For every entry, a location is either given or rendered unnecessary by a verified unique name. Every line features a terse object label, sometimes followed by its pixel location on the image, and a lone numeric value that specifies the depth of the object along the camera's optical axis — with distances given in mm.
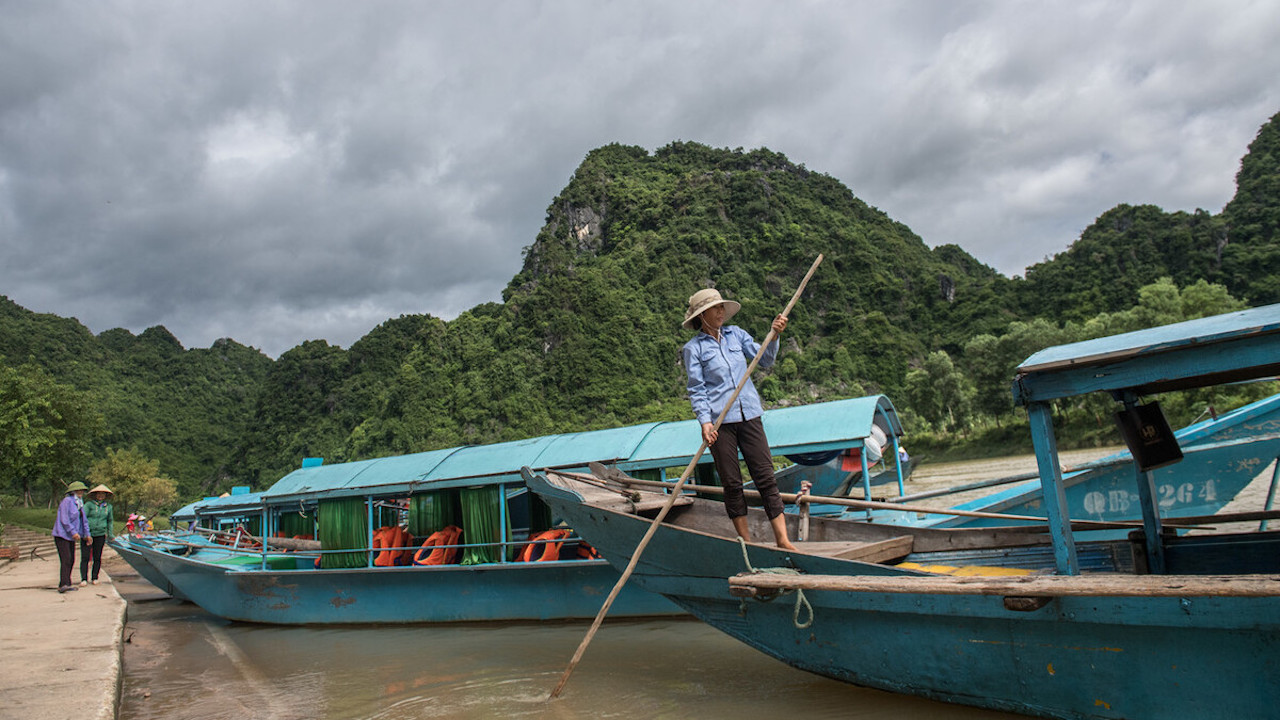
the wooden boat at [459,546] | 6953
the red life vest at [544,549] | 7340
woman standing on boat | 4281
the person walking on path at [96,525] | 9422
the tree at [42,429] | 23184
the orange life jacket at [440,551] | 7969
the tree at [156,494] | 35594
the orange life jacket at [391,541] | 8531
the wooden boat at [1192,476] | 5543
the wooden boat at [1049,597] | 2676
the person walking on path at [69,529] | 8719
